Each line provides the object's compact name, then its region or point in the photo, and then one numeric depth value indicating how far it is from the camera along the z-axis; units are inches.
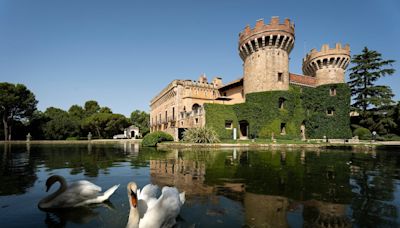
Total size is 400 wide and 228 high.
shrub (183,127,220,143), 939.3
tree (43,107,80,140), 1948.8
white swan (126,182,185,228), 122.9
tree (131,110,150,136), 3248.8
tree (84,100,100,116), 2748.5
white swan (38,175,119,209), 175.8
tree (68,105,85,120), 2650.1
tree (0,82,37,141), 1806.1
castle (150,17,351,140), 1206.3
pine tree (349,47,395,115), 1331.2
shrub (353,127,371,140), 1192.2
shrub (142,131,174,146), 1040.2
